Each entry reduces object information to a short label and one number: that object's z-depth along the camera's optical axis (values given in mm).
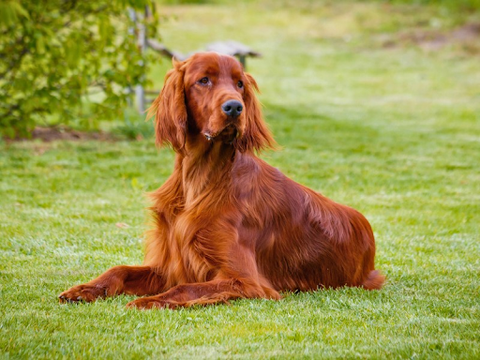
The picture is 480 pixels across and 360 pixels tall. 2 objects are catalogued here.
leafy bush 18531
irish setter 8219
